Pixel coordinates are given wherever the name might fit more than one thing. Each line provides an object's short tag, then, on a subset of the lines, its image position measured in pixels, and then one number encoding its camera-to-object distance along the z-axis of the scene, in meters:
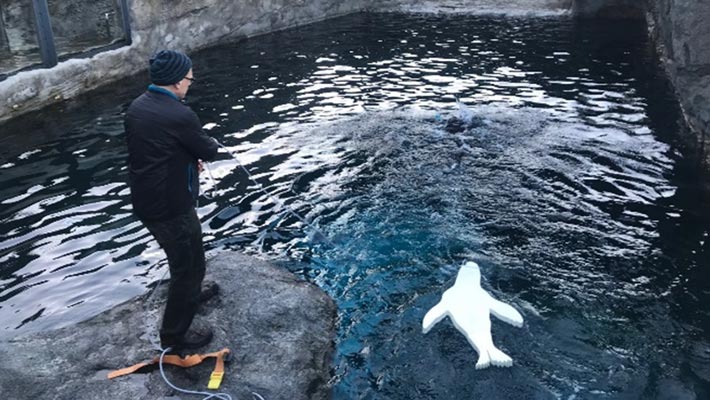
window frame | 11.88
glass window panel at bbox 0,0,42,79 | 12.19
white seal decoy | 5.27
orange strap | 4.94
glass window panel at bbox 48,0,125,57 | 13.00
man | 4.37
